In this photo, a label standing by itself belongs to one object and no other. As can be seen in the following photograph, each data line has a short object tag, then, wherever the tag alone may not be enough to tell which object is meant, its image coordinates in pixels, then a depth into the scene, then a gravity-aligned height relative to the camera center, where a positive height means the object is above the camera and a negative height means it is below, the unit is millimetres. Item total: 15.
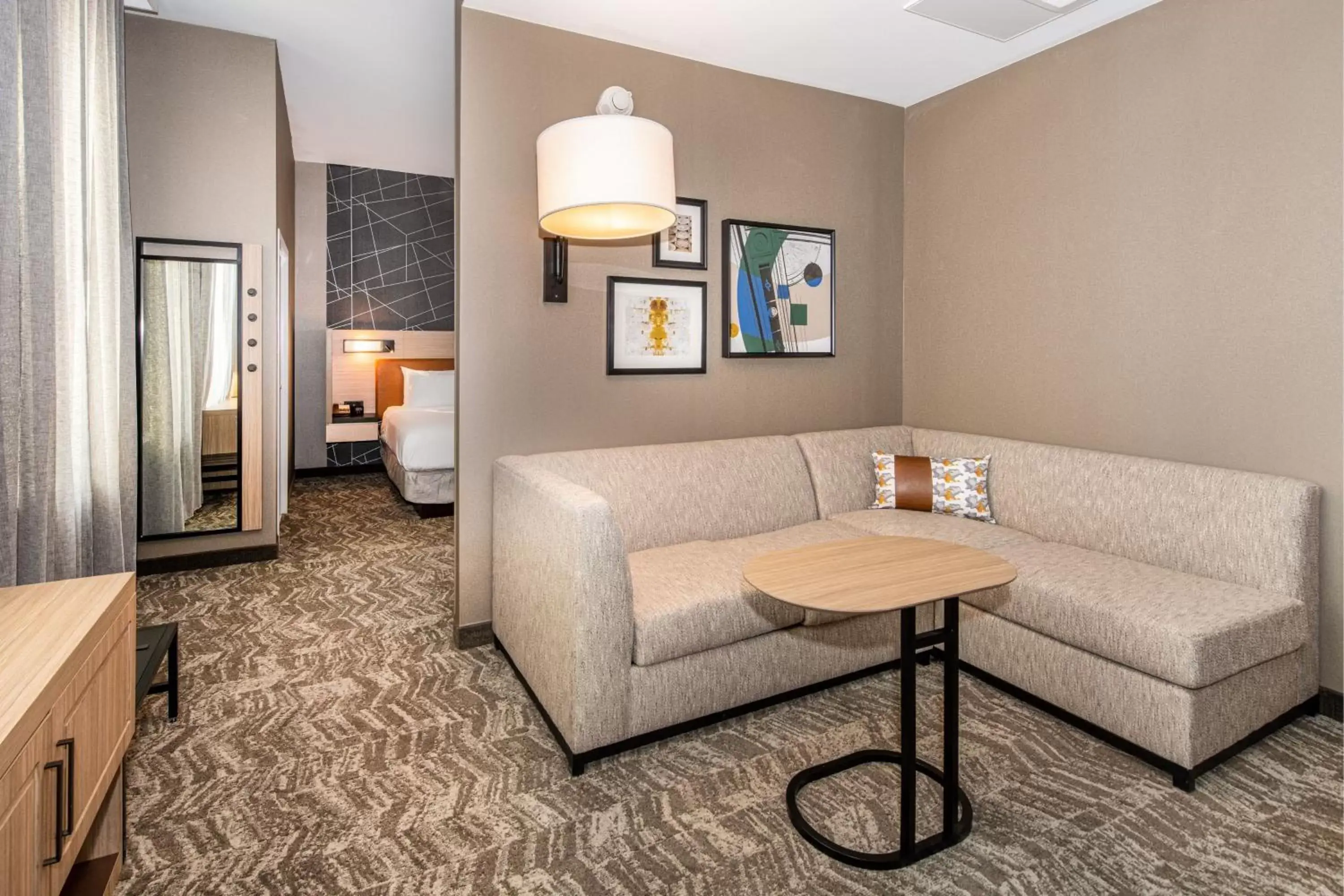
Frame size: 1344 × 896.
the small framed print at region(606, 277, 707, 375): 3256 +463
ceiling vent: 2812 +1619
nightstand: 7043 -11
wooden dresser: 1012 -480
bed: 5285 -239
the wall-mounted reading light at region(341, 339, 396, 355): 6988 +776
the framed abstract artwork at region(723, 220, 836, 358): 3502 +675
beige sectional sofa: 2084 -524
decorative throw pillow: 3250 -245
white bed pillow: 6781 +359
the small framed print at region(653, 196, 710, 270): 3316 +850
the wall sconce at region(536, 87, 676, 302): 2168 +784
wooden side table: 1723 -385
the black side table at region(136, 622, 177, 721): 2012 -662
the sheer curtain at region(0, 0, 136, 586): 1615 +329
